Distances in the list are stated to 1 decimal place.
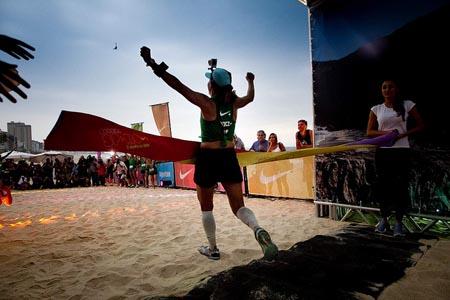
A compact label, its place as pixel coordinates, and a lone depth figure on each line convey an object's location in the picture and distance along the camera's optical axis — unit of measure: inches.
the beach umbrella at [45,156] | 1121.4
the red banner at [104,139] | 88.5
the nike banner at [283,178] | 285.3
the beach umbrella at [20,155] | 931.7
